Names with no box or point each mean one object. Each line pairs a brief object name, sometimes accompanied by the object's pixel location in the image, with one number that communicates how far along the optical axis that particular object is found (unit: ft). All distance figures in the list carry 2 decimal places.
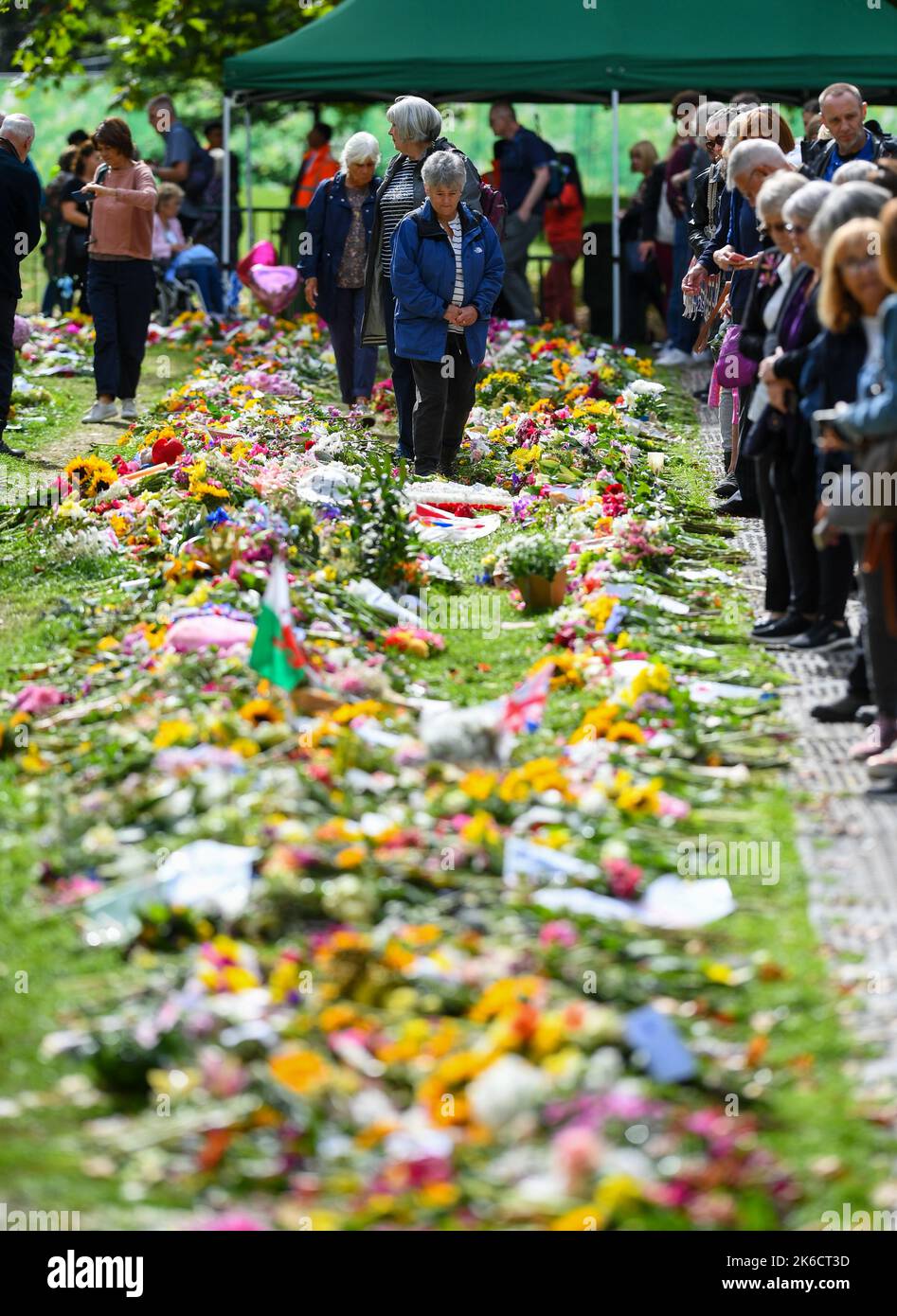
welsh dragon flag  41.50
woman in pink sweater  86.17
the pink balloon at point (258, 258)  127.95
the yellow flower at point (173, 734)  39.32
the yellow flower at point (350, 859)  33.96
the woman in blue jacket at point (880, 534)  37.52
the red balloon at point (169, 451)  70.95
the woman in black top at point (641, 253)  122.72
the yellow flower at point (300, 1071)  26.89
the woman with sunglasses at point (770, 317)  50.44
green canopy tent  113.39
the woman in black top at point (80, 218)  120.57
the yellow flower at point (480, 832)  35.24
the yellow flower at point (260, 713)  40.81
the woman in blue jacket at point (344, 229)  83.05
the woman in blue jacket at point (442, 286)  69.10
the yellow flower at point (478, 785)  36.99
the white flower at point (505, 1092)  26.35
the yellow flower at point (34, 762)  40.78
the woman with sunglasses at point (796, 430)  47.60
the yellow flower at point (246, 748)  38.83
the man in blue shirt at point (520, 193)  124.16
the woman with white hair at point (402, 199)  72.90
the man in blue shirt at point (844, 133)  67.82
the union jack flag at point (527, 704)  41.39
